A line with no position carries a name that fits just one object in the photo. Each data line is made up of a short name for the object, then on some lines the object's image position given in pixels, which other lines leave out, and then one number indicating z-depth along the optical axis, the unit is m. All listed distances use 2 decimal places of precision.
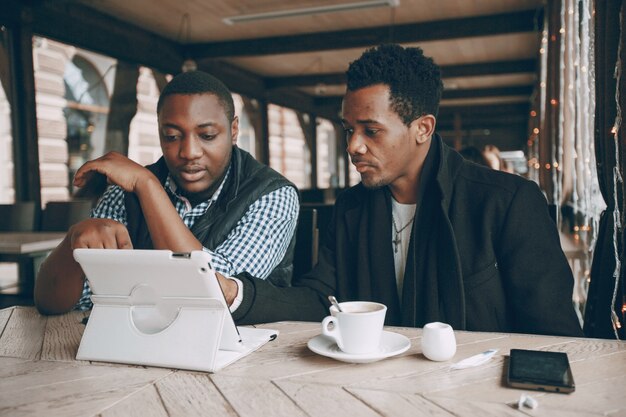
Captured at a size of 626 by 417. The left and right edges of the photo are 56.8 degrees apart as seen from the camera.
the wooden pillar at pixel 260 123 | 10.09
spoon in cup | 1.11
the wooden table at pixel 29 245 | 3.20
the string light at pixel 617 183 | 1.85
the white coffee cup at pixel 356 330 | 1.04
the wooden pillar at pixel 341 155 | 14.96
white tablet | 1.02
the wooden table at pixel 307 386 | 0.85
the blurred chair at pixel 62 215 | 4.19
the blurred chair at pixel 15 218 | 4.15
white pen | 1.01
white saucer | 1.03
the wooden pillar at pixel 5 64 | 5.04
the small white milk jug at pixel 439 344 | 1.04
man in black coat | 1.44
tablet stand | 1.04
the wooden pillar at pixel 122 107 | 6.61
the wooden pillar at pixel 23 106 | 5.08
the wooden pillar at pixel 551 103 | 4.80
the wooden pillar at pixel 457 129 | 14.21
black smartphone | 0.90
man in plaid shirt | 1.51
